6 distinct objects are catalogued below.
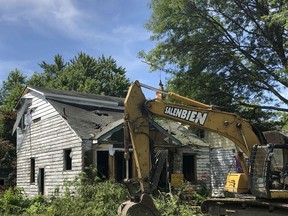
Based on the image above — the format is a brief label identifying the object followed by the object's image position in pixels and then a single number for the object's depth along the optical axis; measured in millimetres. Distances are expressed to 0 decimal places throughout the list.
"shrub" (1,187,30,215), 12602
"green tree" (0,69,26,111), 31673
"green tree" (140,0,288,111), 17465
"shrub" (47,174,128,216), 8817
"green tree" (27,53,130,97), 39265
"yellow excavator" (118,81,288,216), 6485
